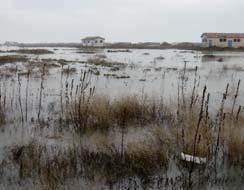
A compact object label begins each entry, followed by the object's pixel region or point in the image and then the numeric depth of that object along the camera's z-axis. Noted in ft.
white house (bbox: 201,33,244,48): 270.26
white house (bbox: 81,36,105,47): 356.38
